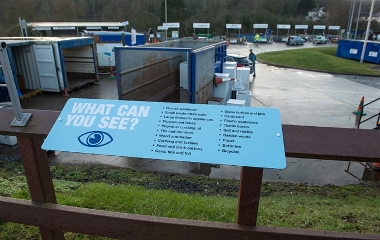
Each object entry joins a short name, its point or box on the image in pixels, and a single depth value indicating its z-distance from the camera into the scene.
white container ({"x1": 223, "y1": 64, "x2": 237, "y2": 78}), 11.76
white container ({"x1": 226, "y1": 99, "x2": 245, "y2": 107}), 9.29
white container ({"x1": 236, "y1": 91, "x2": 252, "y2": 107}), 10.66
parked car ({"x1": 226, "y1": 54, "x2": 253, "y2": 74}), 18.58
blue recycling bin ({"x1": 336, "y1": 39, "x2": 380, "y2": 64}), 26.38
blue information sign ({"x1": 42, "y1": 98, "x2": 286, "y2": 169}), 1.50
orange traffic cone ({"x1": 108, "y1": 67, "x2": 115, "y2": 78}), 18.26
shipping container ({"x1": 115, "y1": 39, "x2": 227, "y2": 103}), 7.96
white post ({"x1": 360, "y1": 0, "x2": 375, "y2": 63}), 24.15
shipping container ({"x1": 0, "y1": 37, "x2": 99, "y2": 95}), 12.90
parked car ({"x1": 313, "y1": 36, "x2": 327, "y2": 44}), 52.66
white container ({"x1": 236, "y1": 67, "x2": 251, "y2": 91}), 13.01
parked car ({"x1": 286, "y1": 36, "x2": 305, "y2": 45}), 49.59
